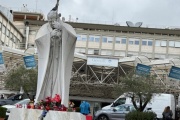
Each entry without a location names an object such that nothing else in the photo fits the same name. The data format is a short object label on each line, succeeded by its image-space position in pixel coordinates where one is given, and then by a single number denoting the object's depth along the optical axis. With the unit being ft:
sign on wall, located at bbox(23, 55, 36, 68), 143.84
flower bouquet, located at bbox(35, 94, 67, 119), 47.60
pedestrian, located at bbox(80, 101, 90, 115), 80.23
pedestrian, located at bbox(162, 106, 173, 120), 99.34
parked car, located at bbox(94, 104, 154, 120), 110.29
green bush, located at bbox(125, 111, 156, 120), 92.75
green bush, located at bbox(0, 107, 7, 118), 74.33
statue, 54.70
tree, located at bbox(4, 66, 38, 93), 147.84
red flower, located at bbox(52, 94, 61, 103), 48.69
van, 118.32
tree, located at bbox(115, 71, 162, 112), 106.63
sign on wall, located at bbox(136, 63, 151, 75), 127.36
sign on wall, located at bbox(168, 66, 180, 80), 134.82
